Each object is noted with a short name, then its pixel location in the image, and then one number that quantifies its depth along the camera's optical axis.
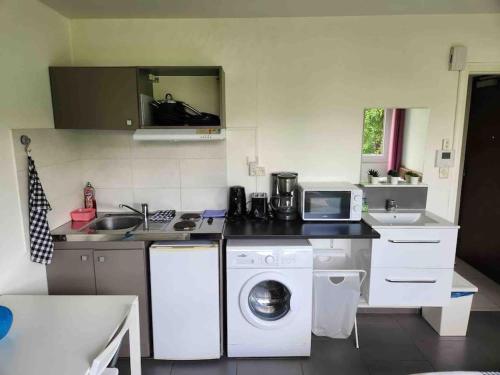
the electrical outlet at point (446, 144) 2.64
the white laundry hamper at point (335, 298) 2.29
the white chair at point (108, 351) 1.13
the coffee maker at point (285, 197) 2.50
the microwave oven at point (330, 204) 2.38
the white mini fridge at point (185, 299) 2.10
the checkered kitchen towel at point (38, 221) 1.96
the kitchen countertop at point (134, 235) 2.12
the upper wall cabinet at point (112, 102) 2.19
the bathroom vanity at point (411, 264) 2.27
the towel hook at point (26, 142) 1.92
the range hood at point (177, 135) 2.20
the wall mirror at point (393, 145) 2.61
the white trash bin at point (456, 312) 2.43
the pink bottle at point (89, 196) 2.62
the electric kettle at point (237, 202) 2.59
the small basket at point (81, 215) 2.45
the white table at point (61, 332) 1.18
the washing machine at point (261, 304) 2.11
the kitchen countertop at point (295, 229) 2.13
